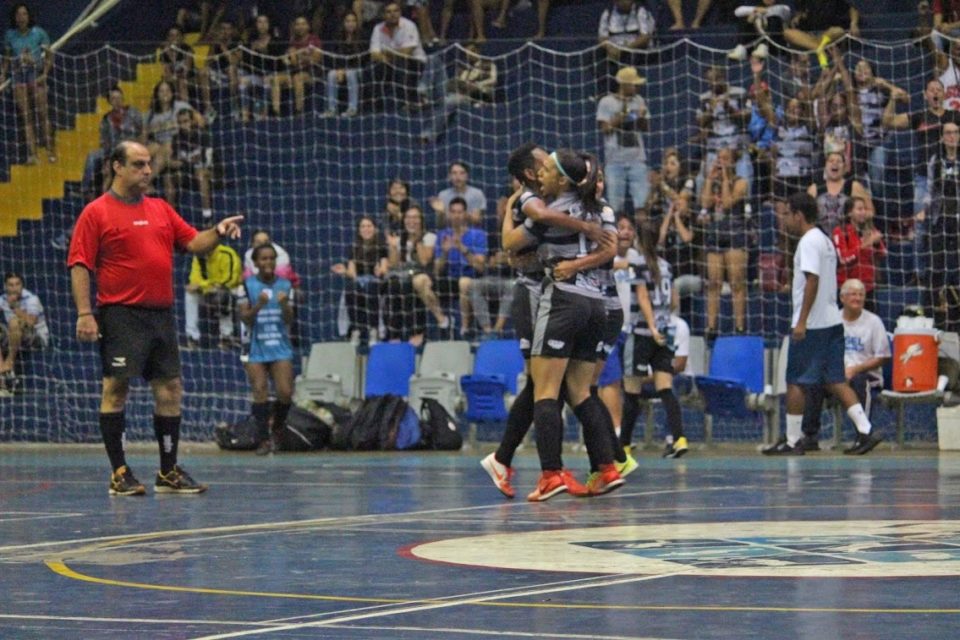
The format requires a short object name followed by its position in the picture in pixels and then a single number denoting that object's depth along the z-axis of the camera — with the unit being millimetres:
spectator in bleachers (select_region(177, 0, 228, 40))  24609
